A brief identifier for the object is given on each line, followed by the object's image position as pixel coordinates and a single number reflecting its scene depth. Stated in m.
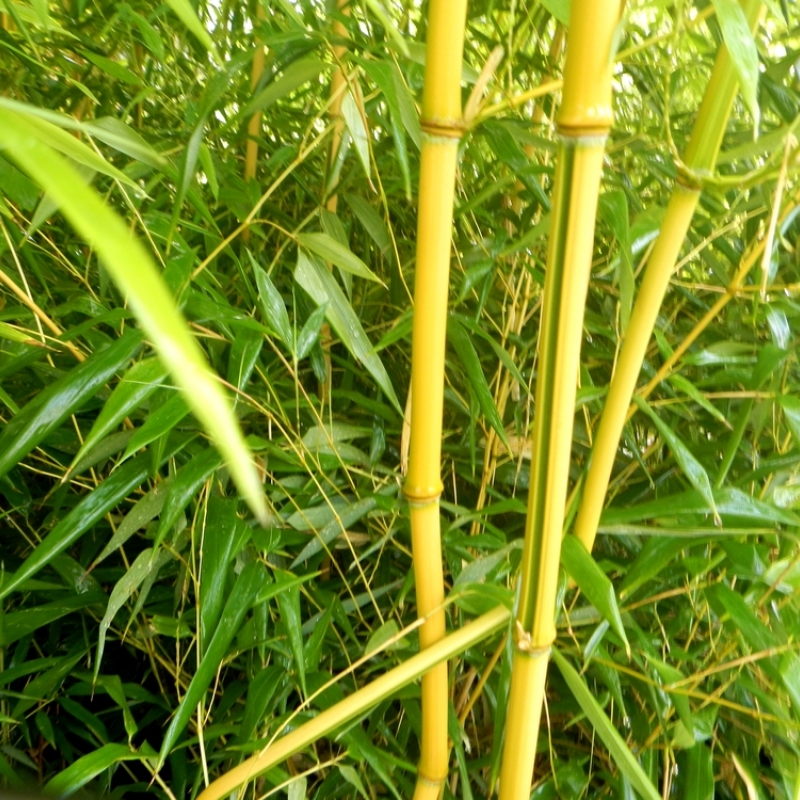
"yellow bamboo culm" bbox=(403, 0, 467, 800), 0.29
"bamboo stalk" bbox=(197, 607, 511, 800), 0.37
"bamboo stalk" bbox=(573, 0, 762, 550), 0.31
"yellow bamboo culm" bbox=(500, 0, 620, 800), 0.25
